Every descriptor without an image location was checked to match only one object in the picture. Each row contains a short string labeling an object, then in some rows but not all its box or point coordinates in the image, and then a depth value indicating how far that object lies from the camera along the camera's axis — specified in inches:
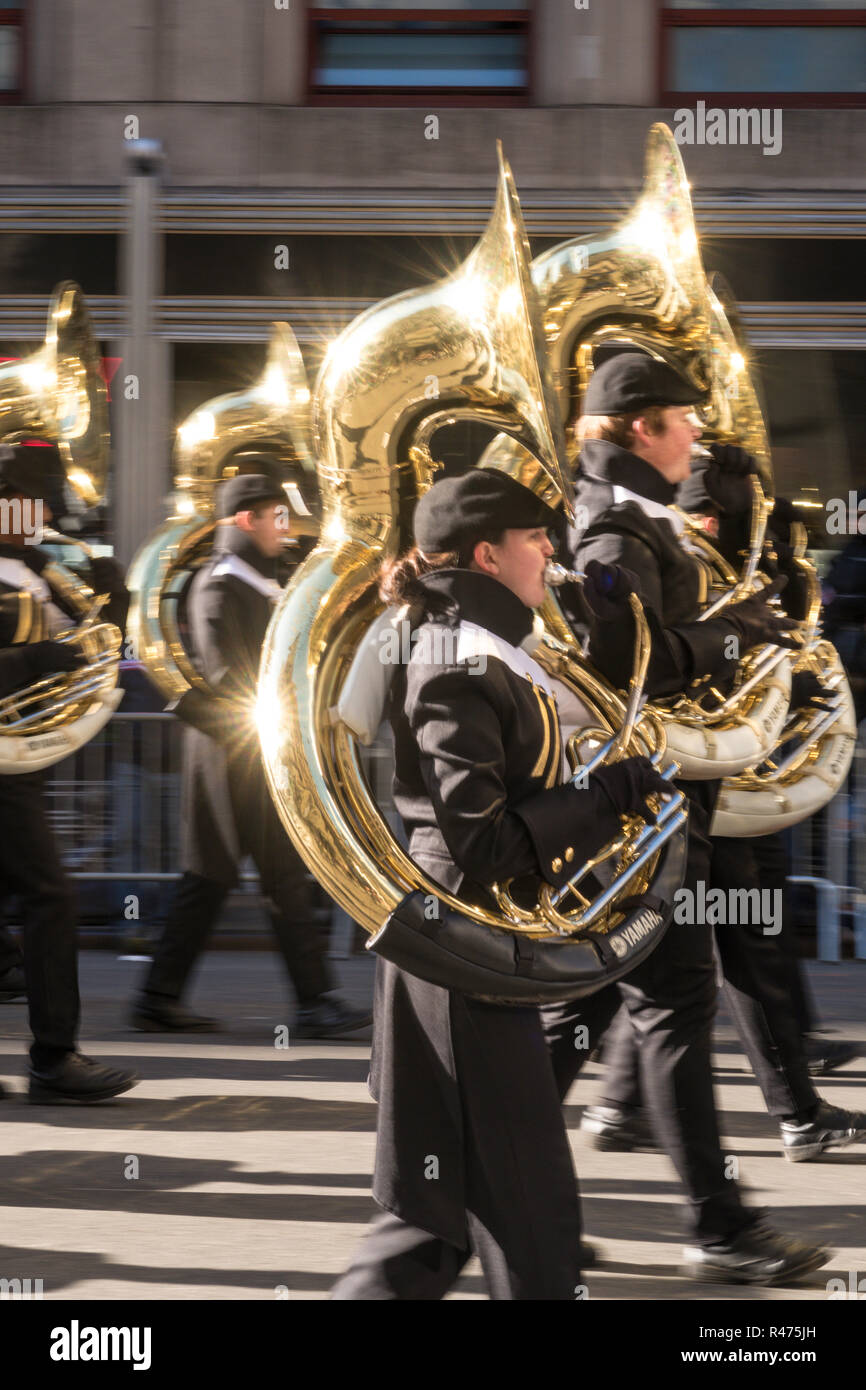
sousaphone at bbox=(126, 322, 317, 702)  288.8
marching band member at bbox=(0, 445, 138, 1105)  223.3
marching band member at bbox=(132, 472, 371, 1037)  260.2
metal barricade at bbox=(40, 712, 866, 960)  335.6
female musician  126.3
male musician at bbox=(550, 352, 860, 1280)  164.6
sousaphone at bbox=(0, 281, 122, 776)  229.8
